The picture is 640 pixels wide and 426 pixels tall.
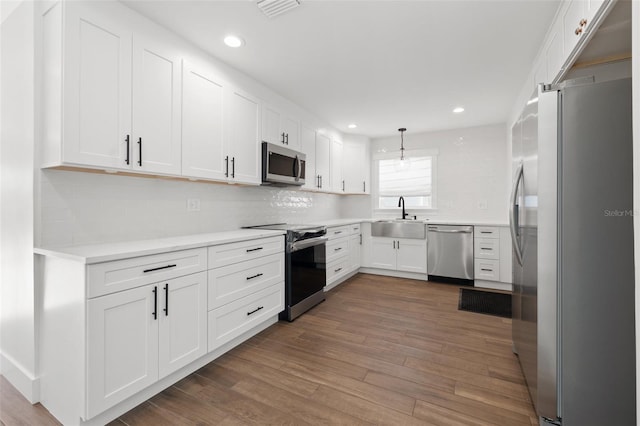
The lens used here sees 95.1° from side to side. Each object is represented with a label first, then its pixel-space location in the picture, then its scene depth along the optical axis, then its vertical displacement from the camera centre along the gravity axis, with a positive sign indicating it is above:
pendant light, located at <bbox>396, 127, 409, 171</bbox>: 5.27 +0.93
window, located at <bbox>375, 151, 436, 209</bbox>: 5.17 +0.61
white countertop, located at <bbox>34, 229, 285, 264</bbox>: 1.48 -0.21
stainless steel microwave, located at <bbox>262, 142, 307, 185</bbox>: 3.06 +0.54
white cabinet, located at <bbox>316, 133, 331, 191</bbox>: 4.27 +0.78
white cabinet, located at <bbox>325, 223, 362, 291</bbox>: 3.89 -0.58
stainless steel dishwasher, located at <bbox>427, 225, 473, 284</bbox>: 4.23 -0.59
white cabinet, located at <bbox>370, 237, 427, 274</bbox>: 4.52 -0.66
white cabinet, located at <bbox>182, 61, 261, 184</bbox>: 2.33 +0.75
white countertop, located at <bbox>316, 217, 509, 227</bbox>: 4.07 -0.14
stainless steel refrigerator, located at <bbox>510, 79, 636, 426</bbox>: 1.29 -0.18
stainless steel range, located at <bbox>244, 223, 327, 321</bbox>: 2.90 -0.59
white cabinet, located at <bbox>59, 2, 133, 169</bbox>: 1.63 +0.73
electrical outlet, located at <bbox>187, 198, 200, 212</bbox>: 2.63 +0.07
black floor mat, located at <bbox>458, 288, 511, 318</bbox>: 3.21 -1.06
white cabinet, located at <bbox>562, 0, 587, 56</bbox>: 1.58 +1.11
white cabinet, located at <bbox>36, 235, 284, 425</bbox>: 1.45 -0.64
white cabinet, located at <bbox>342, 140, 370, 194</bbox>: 5.14 +0.84
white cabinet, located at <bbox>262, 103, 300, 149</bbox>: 3.16 +0.99
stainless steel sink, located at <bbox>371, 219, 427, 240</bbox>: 4.52 -0.25
